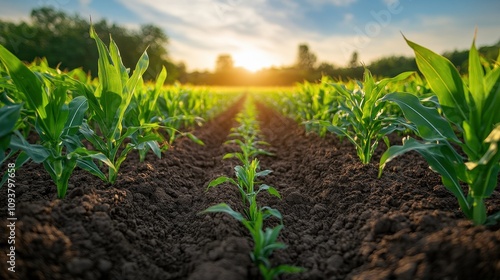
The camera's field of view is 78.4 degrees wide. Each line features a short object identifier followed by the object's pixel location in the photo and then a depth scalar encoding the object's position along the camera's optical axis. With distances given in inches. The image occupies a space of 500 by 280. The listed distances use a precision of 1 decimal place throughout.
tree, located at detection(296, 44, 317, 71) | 2554.9
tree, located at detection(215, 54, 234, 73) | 3644.7
